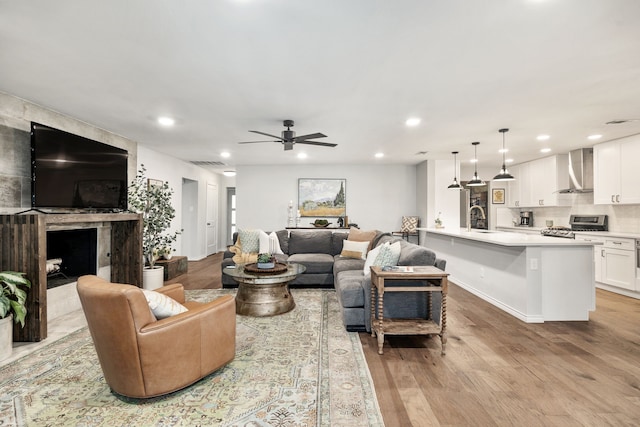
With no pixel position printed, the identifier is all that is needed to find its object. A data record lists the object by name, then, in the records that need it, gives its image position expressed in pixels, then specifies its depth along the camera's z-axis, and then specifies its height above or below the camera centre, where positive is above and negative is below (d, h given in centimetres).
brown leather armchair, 188 -79
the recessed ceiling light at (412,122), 406 +122
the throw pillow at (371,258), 347 -48
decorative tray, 379 -66
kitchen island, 364 -75
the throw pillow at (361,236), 538 -36
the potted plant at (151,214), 507 +2
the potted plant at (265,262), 389 -58
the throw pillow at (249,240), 527 -42
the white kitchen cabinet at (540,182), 632 +68
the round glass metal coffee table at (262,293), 365 -93
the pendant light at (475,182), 532 +54
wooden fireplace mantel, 299 -40
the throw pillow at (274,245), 550 -52
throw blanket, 505 -65
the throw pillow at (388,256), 329 -43
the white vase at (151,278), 497 -98
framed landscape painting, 770 +48
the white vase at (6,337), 264 -102
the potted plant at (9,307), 264 -77
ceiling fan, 400 +96
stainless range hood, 574 +80
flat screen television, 334 +52
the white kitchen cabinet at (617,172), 485 +68
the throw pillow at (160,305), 210 -60
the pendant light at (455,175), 604 +85
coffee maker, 741 -11
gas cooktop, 546 -32
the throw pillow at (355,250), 518 -58
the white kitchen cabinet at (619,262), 465 -74
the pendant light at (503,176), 458 +56
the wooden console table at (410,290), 281 -67
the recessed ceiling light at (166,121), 403 +123
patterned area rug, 190 -121
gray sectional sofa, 323 -74
